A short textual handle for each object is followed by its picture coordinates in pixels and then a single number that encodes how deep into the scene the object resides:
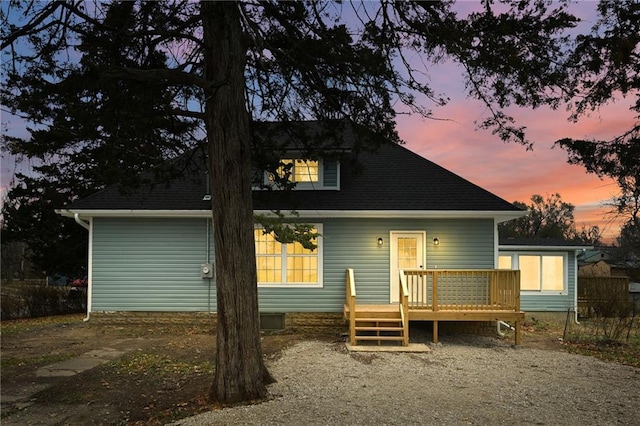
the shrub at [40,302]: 15.37
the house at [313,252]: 10.48
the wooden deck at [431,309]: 9.03
